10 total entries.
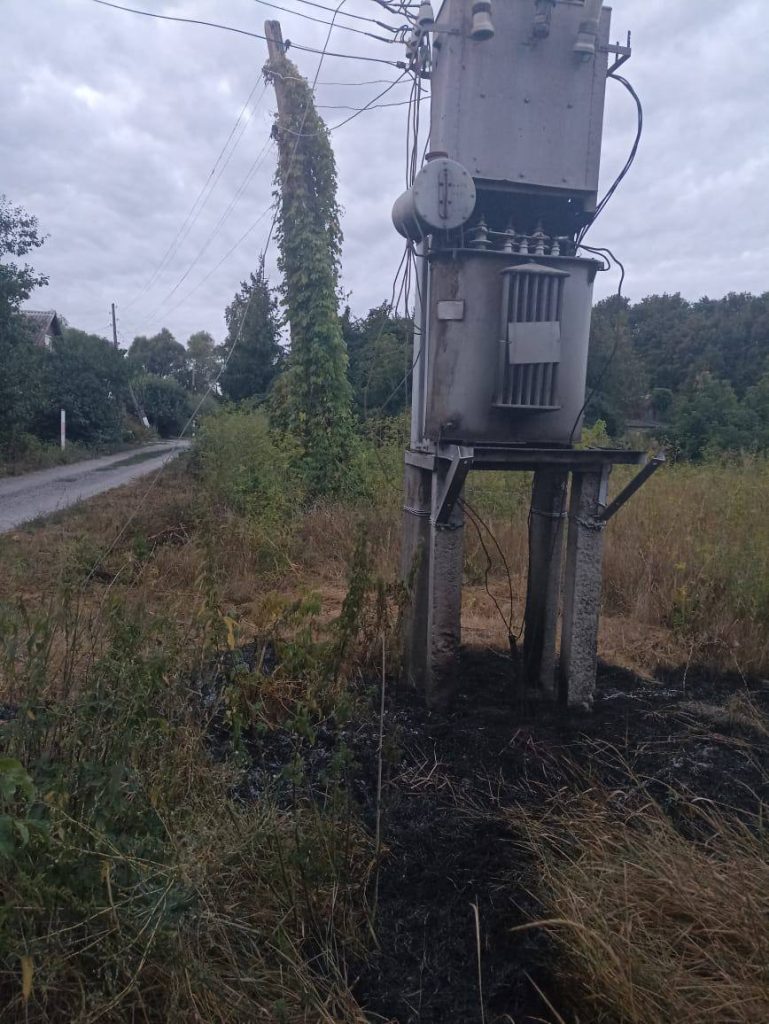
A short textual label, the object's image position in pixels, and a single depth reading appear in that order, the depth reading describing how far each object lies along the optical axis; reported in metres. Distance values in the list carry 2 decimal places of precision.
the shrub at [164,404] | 39.47
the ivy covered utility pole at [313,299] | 11.41
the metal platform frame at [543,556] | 3.64
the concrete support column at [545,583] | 4.13
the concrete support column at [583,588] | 3.77
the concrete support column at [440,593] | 3.69
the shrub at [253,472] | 8.26
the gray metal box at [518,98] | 3.56
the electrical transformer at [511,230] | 3.52
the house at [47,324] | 35.07
